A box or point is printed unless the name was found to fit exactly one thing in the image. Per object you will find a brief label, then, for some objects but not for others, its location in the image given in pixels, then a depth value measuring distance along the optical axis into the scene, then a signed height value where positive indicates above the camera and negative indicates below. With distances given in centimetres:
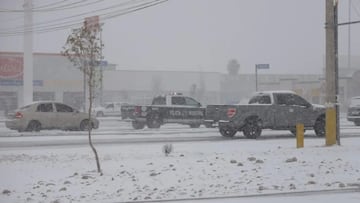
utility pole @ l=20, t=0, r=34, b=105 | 4669 +352
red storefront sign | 6456 +393
